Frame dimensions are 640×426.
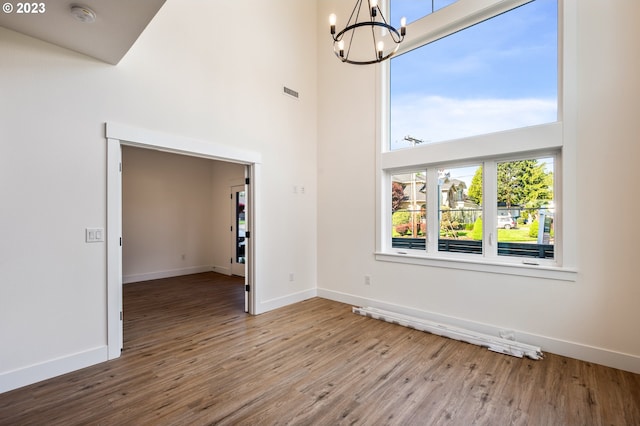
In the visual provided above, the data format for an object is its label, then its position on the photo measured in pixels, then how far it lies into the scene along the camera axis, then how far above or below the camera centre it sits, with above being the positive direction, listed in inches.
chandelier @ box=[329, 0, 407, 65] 181.5 +110.3
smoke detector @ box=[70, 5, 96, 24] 84.1 +58.7
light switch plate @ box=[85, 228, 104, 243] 113.3 -8.4
